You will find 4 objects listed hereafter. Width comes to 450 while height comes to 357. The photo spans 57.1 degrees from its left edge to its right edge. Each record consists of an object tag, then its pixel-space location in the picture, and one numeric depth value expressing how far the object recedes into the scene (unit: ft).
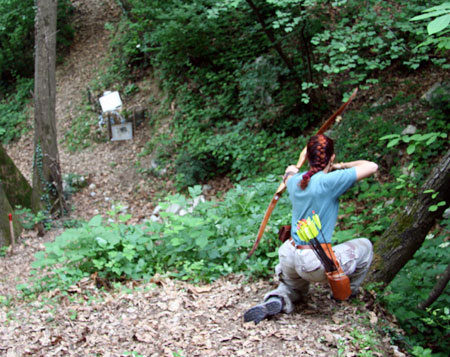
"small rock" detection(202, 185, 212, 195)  32.30
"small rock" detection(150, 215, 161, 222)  30.05
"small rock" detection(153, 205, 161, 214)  31.20
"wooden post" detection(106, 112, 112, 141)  44.01
